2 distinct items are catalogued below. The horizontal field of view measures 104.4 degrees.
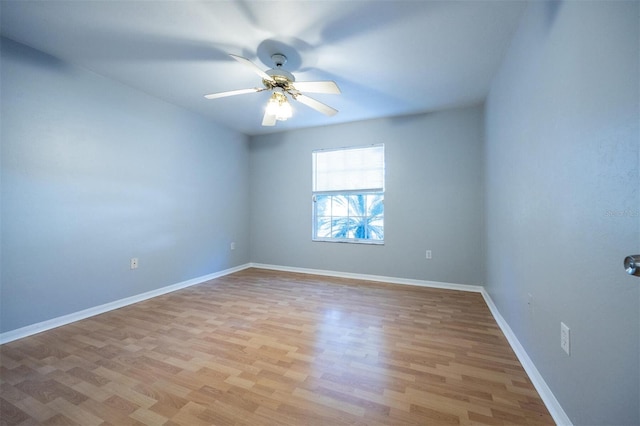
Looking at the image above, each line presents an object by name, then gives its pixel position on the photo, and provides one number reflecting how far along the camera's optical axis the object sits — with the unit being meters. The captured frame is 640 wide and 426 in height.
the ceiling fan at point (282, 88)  1.98
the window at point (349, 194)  3.74
